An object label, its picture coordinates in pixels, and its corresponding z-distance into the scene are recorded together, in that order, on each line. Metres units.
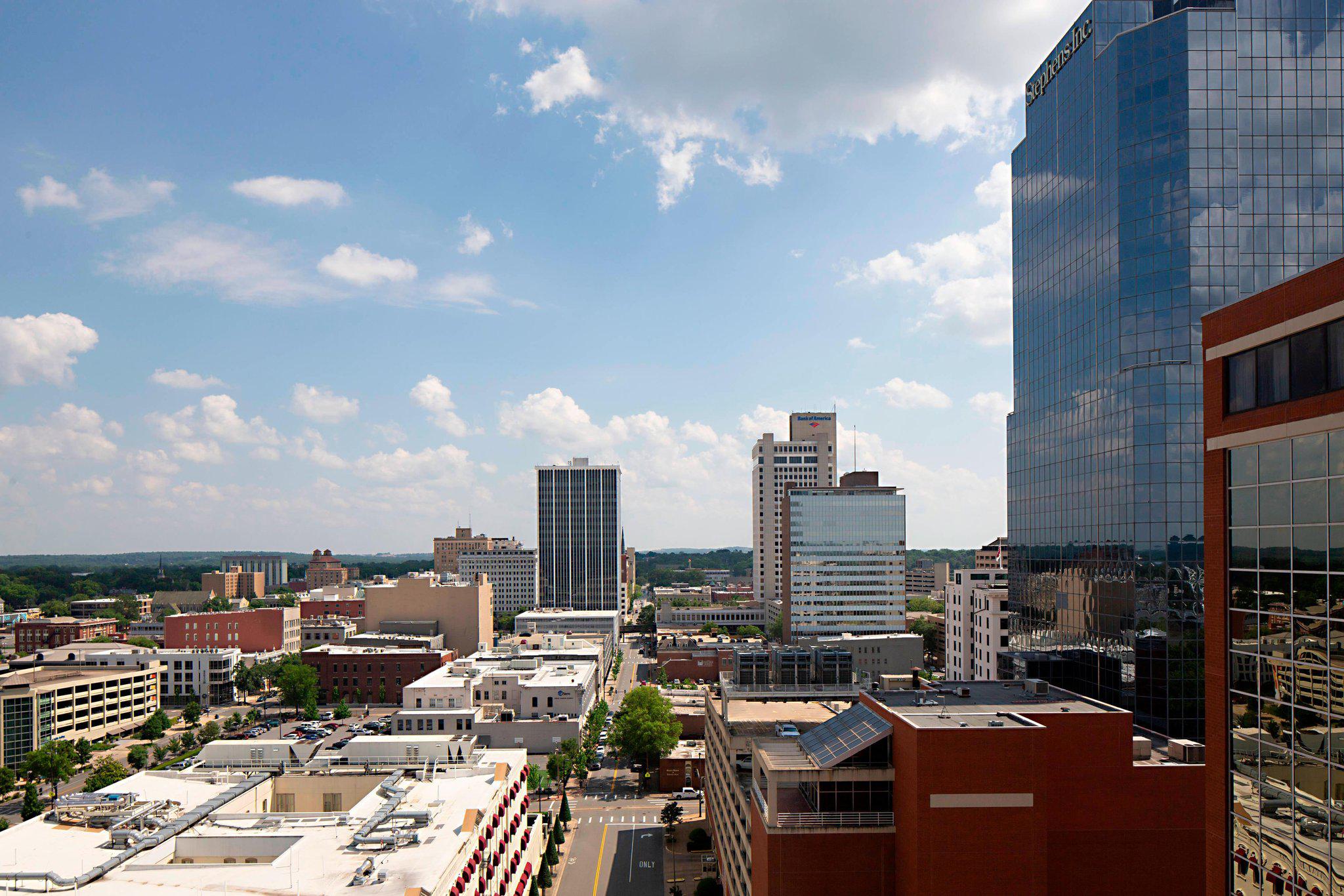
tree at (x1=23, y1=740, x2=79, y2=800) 100.94
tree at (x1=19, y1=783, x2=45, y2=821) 88.19
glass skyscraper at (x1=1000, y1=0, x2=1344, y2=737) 58.91
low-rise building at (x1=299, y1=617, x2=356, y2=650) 198.38
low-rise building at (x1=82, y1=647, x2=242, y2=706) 161.38
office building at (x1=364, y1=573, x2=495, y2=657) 190.88
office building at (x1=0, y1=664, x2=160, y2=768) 118.25
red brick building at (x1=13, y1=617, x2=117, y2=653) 196.50
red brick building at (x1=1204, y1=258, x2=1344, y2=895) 21.00
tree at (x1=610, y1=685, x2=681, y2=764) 104.81
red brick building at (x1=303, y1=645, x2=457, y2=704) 158.00
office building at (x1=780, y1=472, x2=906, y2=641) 184.50
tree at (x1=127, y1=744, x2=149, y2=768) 112.69
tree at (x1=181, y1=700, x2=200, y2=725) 138.25
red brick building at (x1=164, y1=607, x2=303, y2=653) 181.75
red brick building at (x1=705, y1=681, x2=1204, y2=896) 38.62
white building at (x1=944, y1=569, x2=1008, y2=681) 112.38
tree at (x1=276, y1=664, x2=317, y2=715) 145.25
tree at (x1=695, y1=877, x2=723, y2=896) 69.69
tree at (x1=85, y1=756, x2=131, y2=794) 90.75
